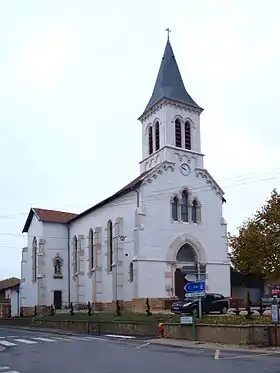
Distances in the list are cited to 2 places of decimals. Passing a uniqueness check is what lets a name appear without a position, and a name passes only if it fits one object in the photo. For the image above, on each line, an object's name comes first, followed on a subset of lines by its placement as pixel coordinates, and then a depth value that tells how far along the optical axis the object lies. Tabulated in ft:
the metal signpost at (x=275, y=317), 73.87
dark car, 111.14
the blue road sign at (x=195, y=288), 87.86
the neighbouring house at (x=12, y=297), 206.24
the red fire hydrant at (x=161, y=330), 92.63
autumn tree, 102.37
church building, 147.74
